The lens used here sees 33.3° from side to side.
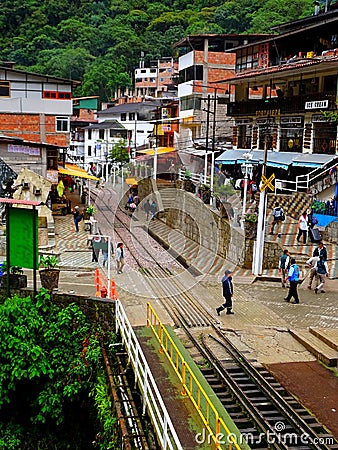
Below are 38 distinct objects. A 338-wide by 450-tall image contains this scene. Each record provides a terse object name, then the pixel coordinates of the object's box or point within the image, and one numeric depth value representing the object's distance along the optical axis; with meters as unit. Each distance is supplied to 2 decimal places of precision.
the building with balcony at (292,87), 29.75
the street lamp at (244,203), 22.45
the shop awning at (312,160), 28.05
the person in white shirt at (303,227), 22.27
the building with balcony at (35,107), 35.41
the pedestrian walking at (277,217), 23.89
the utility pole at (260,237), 20.44
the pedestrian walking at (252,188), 30.08
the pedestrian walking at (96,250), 22.67
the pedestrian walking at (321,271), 18.23
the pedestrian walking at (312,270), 18.64
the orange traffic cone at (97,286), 17.07
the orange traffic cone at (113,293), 16.49
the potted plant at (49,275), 16.30
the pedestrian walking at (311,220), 23.01
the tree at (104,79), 83.69
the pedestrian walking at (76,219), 27.99
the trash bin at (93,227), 28.09
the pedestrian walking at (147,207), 34.15
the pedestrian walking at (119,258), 20.66
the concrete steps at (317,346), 13.15
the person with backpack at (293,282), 17.12
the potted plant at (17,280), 16.69
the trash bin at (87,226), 28.84
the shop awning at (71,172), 35.72
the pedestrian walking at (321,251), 18.57
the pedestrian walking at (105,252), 22.45
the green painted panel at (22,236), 15.05
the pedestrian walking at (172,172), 37.67
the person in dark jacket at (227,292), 16.20
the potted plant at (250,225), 21.44
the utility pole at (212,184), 26.89
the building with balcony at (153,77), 83.81
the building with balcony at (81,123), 74.69
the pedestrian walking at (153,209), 33.56
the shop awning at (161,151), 44.98
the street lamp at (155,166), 35.37
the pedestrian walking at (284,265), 19.05
